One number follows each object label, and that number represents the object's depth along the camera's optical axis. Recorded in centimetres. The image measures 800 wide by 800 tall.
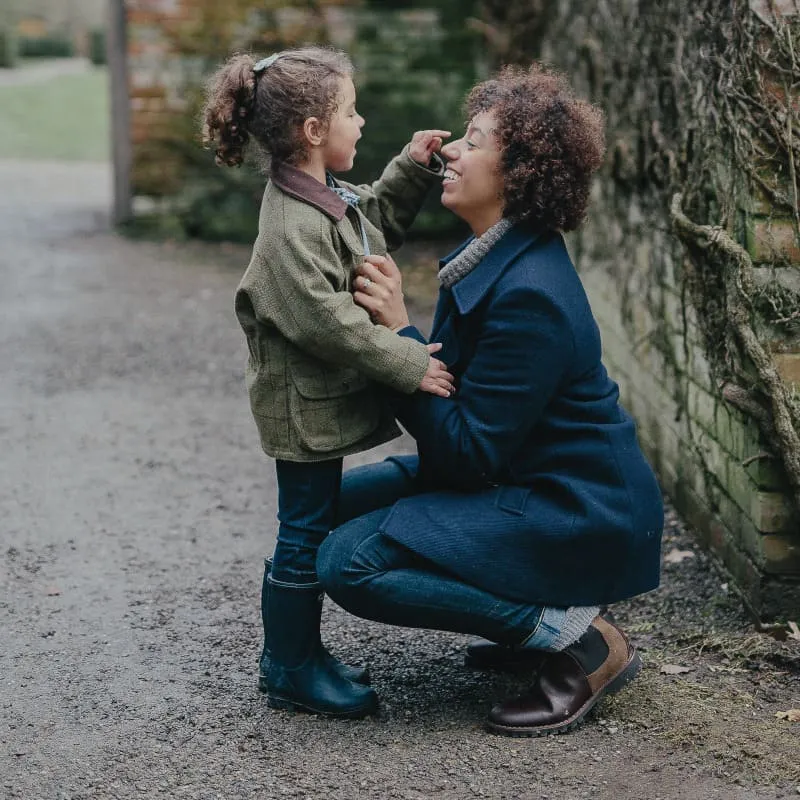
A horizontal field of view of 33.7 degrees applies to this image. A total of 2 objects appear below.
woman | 310
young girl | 311
